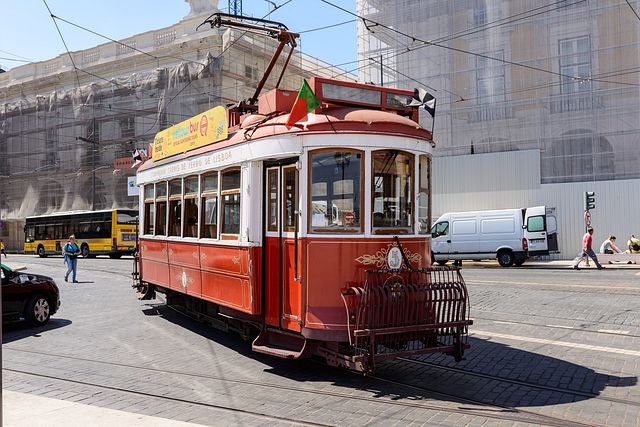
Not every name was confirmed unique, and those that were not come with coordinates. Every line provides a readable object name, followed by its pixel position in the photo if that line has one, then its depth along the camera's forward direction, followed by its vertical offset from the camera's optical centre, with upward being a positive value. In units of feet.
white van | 78.95 -0.89
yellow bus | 110.42 +0.04
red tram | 21.89 -0.12
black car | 35.01 -4.05
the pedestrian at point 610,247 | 79.15 -2.62
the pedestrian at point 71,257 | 62.80 -2.77
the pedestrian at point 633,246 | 78.02 -2.44
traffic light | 78.64 +3.78
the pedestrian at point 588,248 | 70.28 -2.43
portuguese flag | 22.54 +4.88
